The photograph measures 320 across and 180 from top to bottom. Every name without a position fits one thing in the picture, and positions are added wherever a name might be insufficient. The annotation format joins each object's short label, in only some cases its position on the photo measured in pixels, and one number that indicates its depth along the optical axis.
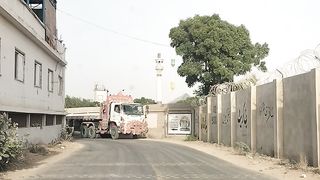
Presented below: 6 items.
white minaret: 58.44
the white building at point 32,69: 19.27
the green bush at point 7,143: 14.12
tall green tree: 37.75
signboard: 41.94
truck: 39.09
